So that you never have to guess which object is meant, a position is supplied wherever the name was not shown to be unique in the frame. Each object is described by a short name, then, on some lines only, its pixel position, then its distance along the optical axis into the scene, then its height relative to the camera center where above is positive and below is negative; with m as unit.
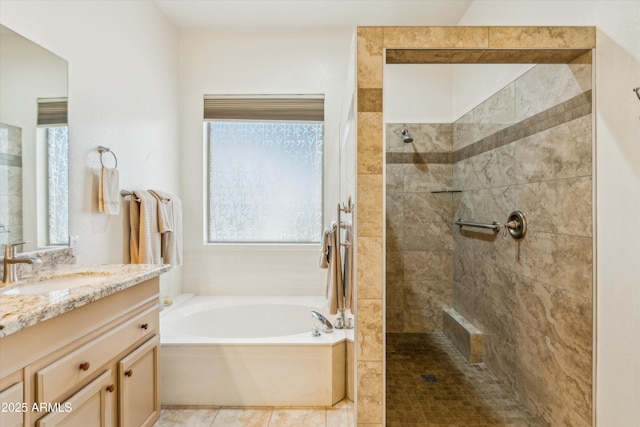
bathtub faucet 2.08 -0.75
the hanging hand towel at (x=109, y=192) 1.81 +0.11
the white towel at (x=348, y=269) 1.63 -0.32
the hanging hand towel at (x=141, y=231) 2.10 -0.14
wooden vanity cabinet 0.89 -0.53
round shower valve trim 1.53 -0.07
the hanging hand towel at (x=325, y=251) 2.12 -0.27
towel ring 1.87 +0.36
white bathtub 1.92 -0.99
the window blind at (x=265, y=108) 2.85 +0.94
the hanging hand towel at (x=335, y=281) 2.00 -0.45
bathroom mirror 1.31 +0.30
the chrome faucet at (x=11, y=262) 1.25 -0.21
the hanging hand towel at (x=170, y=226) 2.26 -0.11
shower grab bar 1.61 -0.07
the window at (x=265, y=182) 2.93 +0.27
